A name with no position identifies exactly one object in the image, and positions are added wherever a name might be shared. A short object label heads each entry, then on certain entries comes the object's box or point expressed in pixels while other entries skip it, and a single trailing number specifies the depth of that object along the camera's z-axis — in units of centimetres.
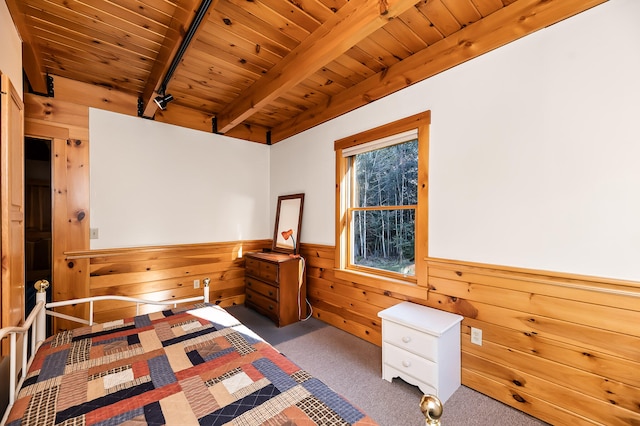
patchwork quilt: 99
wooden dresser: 311
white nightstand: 182
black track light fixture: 251
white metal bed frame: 119
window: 234
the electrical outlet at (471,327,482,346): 194
